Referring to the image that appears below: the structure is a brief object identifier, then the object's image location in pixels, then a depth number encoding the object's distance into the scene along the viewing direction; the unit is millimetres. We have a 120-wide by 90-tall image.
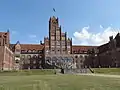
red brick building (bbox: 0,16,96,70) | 54696
